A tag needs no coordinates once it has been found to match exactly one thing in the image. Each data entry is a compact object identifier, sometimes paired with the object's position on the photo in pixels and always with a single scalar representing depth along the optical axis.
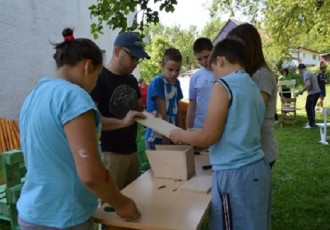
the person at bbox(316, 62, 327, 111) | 11.74
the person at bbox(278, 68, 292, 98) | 12.13
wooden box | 2.23
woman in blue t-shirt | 1.25
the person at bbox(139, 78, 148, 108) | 11.21
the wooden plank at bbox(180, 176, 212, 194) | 1.97
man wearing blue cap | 2.32
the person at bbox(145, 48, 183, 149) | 3.09
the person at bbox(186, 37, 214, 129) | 3.38
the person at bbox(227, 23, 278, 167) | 2.01
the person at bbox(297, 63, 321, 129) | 10.05
